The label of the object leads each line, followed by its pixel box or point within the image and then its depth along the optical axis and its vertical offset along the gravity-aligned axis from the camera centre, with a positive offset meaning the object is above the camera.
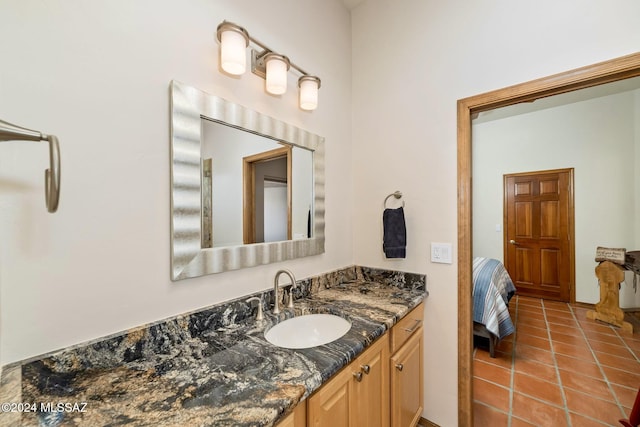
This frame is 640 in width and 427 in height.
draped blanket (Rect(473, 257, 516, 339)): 2.32 -0.84
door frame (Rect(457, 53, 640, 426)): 1.50 -0.20
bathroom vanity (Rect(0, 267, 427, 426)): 0.63 -0.49
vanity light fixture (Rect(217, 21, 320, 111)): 1.08 +0.72
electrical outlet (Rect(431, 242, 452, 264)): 1.57 -0.24
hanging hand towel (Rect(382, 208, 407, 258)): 1.67 -0.14
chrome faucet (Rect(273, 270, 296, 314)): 1.27 -0.39
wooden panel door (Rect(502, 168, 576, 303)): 3.75 -0.36
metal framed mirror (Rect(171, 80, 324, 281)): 1.01 +0.13
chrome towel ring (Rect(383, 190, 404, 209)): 1.75 +0.13
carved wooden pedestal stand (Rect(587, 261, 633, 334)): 3.02 -0.99
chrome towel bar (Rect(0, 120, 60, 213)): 0.55 +0.13
